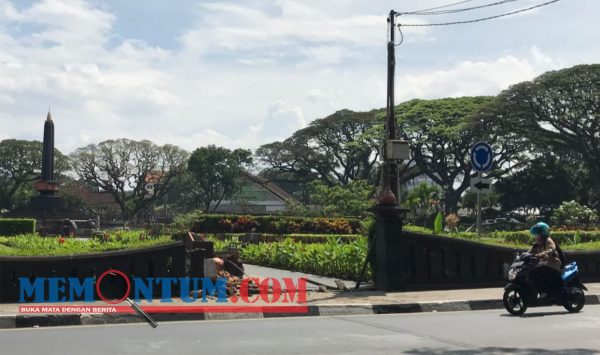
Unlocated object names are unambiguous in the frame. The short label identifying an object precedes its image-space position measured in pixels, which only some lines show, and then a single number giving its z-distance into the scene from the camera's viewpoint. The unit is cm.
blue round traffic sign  1420
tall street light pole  1520
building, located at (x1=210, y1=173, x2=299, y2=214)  8044
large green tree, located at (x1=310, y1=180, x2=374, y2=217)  4962
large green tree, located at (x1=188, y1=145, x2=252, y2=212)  7675
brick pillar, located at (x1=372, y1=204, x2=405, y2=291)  1356
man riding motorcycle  1123
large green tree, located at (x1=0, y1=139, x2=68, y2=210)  7725
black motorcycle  1115
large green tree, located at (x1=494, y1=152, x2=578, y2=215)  6225
